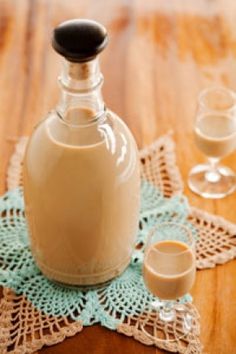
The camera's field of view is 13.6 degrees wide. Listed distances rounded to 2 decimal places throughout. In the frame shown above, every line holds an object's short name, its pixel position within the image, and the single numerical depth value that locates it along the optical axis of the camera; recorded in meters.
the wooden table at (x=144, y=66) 1.07
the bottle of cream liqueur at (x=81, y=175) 0.81
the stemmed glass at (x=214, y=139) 1.02
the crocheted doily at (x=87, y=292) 0.86
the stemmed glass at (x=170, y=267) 0.85
